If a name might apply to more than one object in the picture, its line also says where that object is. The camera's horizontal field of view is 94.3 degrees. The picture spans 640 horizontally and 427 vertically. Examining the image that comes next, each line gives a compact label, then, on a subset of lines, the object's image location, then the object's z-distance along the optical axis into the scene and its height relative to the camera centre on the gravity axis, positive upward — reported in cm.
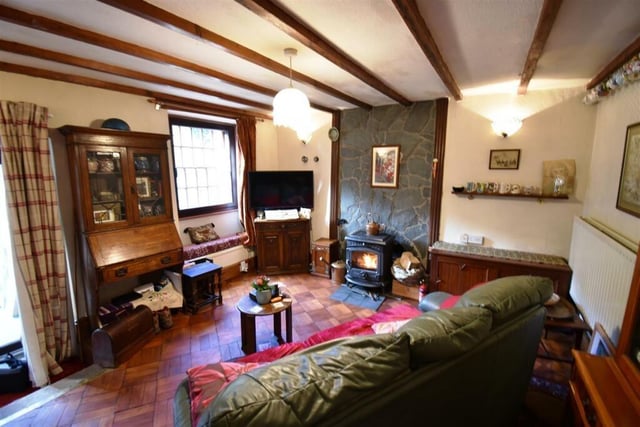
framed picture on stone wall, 394 +15
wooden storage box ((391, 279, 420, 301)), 367 -142
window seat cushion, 368 -92
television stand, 431 -103
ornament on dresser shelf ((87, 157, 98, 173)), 256 +10
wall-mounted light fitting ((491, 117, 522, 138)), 312 +54
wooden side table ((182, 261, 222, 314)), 329 -127
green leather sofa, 85 -67
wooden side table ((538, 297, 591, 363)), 196 -97
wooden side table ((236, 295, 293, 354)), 240 -109
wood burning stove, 375 -110
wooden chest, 244 -139
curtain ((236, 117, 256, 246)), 420 +20
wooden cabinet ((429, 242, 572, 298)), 287 -96
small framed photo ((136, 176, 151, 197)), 299 -11
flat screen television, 428 -20
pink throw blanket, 198 -120
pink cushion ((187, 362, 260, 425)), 122 -92
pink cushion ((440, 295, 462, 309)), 196 -86
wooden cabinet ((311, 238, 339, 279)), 433 -117
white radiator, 179 -68
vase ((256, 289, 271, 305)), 248 -100
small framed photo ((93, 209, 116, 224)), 264 -37
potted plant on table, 248 -96
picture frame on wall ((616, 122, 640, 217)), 189 +1
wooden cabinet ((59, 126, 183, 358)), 252 -30
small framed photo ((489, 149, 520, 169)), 324 +19
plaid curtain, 220 -37
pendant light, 216 +50
